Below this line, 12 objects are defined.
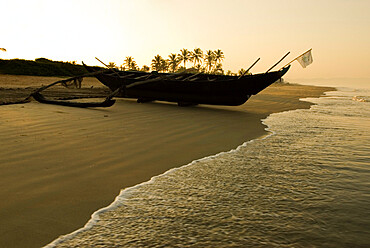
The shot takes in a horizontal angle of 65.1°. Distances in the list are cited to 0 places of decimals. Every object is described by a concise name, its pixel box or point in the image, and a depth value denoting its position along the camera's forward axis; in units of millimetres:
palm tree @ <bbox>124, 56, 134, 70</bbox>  78556
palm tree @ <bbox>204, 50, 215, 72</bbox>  92000
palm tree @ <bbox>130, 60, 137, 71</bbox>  78650
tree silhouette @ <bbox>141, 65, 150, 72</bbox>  79062
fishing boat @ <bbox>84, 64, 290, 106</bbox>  9156
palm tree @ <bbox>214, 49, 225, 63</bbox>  92125
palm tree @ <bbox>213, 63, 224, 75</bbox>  89519
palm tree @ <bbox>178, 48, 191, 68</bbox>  82988
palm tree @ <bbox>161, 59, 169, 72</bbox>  74031
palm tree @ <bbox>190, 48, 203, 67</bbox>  85625
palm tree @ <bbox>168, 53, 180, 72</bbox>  80062
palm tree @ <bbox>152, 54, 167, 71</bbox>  72875
